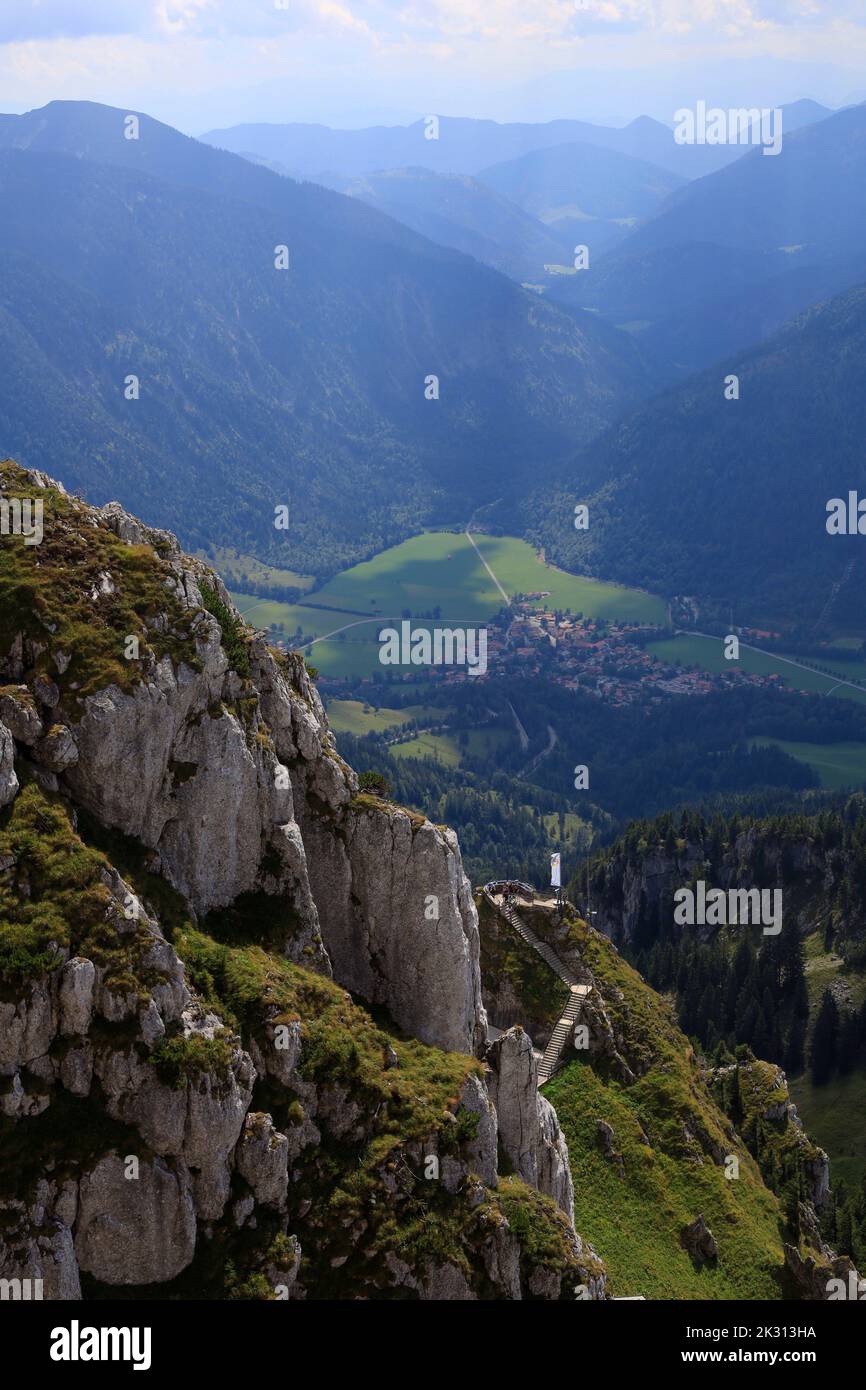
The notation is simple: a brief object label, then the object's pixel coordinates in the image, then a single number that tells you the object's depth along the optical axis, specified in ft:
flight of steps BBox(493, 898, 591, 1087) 312.09
